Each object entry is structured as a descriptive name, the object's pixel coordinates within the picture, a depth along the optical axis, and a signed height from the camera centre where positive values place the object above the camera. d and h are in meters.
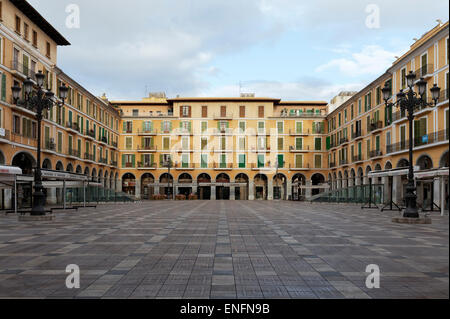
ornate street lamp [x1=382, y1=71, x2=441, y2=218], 15.91 +2.23
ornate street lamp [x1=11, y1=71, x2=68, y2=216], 17.09 +2.82
